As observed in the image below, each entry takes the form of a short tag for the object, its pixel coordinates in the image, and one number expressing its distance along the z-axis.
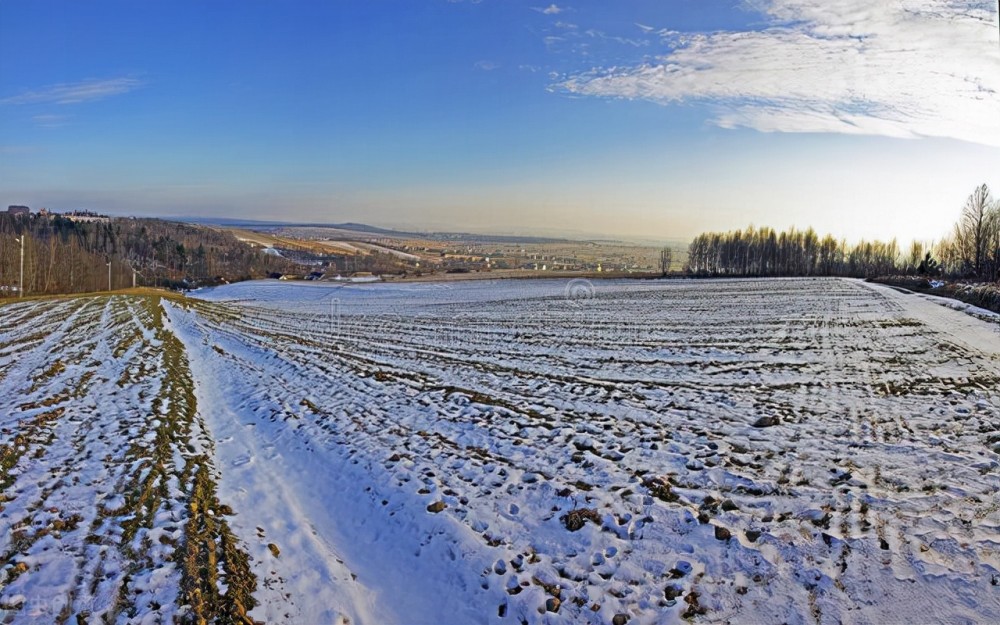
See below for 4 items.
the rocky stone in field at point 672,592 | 6.20
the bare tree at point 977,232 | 74.49
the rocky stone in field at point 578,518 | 7.65
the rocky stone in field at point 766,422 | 11.22
